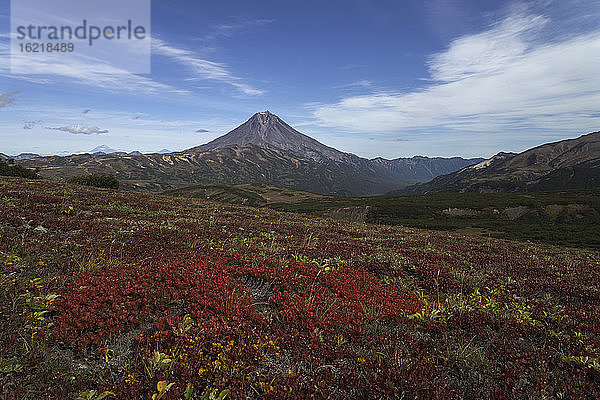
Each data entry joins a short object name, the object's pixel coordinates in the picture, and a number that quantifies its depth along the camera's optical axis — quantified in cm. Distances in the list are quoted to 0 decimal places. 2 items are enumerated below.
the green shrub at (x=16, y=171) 5092
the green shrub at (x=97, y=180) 4934
